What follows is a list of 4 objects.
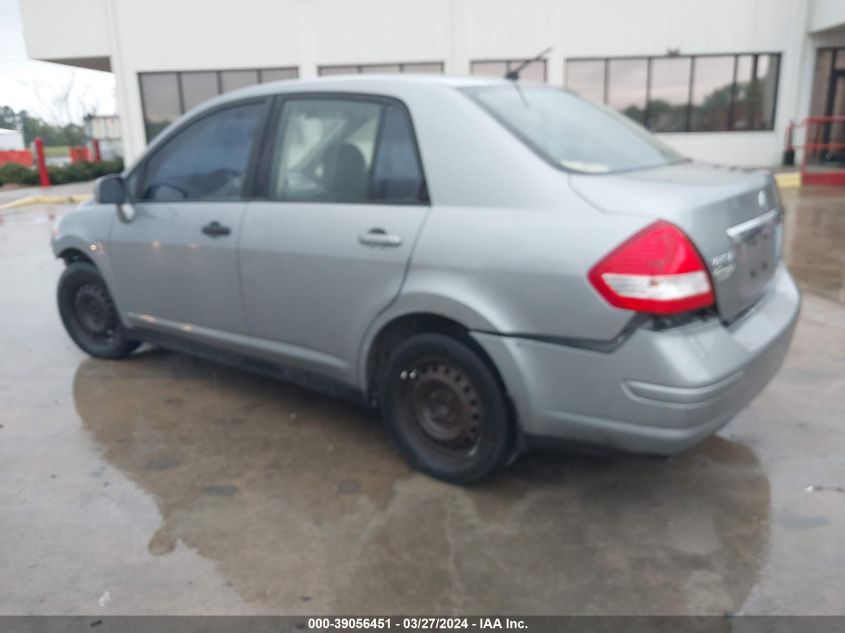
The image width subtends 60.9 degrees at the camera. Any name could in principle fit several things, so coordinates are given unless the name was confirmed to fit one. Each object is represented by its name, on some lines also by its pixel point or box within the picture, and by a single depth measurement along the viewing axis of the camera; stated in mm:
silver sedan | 2562
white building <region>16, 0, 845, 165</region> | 18531
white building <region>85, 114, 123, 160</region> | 37875
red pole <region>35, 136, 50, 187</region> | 21688
